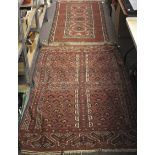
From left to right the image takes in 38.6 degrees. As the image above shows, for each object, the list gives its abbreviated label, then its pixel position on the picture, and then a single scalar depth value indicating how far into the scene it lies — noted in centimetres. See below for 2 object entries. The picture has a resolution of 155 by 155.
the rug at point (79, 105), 162
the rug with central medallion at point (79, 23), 293
